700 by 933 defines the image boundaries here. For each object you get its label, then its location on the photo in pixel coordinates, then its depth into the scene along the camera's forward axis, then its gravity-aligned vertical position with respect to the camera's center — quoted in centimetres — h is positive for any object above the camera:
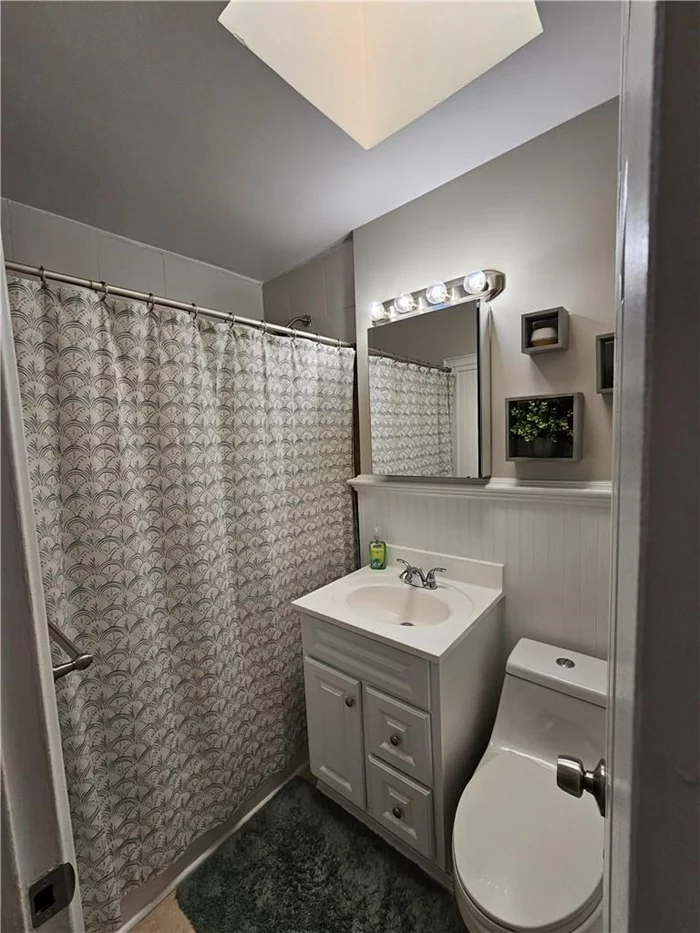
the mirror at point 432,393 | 148 +16
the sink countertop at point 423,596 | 122 -64
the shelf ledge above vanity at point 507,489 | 128 -23
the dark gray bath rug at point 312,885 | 119 -147
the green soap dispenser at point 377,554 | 182 -57
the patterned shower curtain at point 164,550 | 108 -37
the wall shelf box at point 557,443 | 127 -6
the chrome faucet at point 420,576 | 158 -60
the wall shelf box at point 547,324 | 128 +34
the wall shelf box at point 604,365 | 122 +19
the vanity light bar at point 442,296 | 144 +53
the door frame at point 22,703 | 42 -29
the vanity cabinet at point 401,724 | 121 -100
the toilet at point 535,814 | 85 -103
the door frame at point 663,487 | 19 -3
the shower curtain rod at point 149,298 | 100 +45
